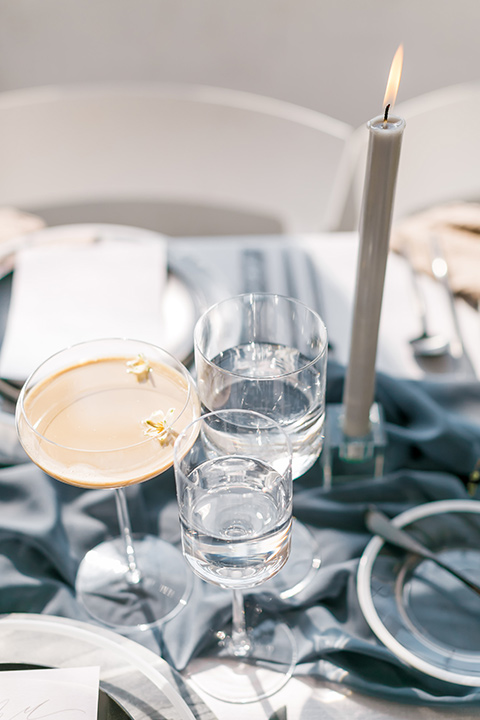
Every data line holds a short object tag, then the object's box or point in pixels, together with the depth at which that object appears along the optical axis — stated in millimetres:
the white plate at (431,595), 590
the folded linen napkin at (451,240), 958
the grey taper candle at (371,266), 543
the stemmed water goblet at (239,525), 502
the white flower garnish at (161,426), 544
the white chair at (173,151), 1325
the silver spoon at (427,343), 877
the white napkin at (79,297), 816
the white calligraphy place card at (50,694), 521
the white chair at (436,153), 1289
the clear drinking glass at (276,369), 567
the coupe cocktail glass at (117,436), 539
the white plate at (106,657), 543
